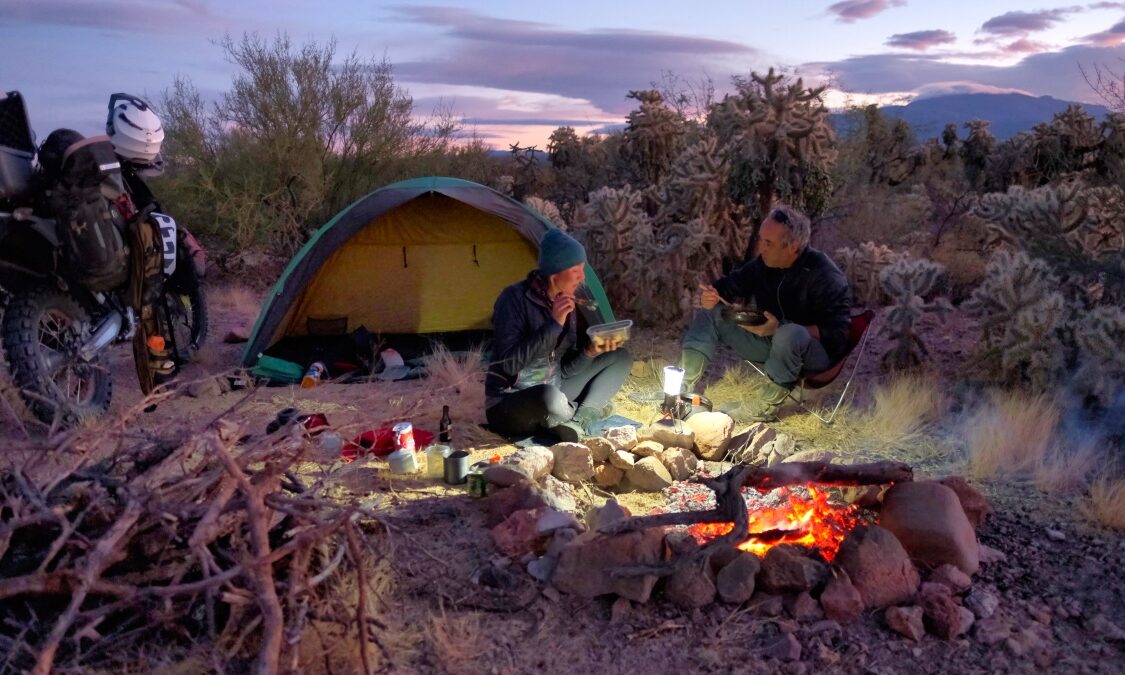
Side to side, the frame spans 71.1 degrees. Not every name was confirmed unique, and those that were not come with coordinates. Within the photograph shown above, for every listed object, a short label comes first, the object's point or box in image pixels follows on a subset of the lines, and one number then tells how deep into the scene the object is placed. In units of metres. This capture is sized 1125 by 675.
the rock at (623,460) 3.86
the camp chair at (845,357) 4.69
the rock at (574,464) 3.83
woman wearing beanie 4.16
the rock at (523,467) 3.51
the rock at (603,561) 2.75
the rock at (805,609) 2.64
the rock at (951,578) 2.73
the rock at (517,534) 3.03
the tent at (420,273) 6.68
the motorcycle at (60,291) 4.29
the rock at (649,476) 3.82
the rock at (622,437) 4.08
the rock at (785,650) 2.44
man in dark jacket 4.64
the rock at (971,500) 3.19
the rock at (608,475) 3.91
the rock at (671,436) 4.18
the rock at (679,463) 3.96
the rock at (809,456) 3.99
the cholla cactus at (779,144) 6.91
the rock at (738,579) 2.70
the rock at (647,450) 4.00
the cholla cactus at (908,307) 5.37
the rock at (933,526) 2.83
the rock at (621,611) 2.66
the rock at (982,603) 2.63
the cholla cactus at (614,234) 7.19
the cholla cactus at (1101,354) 4.30
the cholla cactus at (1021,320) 4.67
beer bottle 4.39
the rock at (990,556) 2.97
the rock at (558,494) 3.48
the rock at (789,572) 2.69
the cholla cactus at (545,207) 8.57
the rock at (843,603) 2.61
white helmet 4.88
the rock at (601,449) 3.92
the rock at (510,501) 3.27
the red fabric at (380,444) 4.12
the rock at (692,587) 2.70
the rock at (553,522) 3.01
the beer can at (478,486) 3.62
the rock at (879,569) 2.69
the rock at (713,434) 4.22
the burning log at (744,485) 2.79
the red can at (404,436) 3.96
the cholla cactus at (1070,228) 5.06
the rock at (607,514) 3.07
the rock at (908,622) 2.53
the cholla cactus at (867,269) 7.71
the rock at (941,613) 2.52
